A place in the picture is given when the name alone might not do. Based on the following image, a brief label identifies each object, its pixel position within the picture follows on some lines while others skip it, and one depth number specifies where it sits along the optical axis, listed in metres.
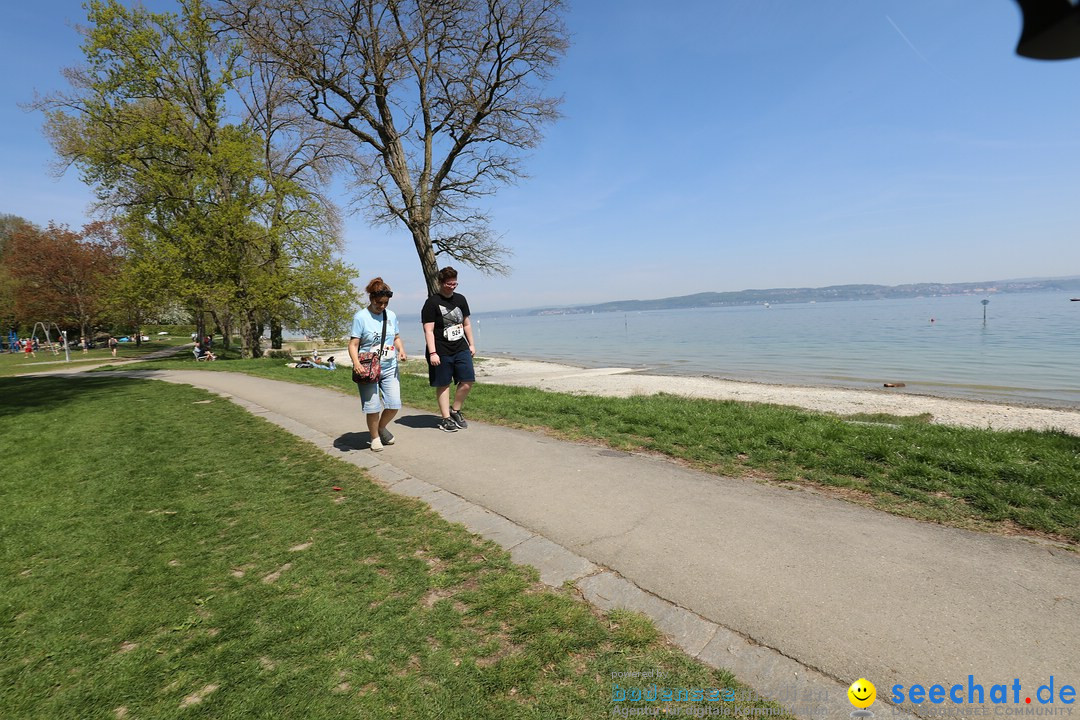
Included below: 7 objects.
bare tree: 13.16
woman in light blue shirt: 5.70
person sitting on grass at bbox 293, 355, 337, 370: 18.55
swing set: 33.36
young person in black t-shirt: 6.52
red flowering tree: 34.25
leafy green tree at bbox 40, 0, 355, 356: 20.36
